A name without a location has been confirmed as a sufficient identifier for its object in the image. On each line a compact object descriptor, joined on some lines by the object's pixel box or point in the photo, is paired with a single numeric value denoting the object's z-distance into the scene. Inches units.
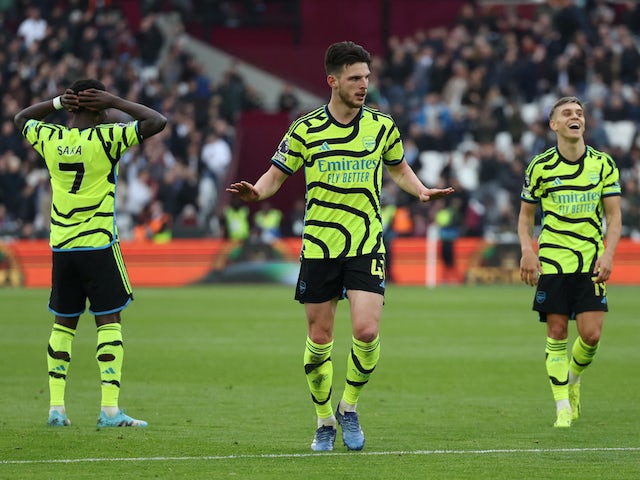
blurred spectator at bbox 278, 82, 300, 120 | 2662.4
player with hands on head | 767.7
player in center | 689.0
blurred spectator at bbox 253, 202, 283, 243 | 2455.7
